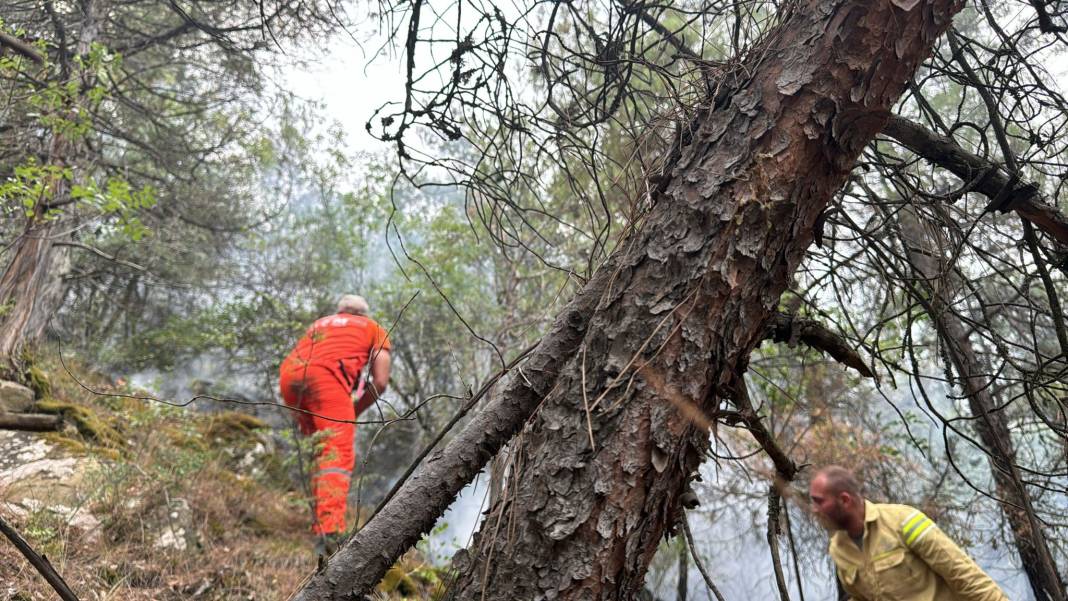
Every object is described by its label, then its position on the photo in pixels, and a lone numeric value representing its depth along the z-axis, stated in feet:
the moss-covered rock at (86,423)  14.35
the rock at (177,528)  10.29
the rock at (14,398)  13.91
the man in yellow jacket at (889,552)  8.82
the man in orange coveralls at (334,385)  12.49
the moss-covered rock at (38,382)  15.14
